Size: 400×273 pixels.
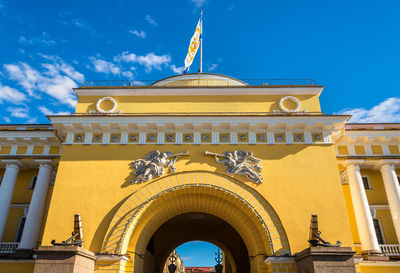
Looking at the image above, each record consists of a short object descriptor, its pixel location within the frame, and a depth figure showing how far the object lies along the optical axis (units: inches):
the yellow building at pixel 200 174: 481.4
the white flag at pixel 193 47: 698.2
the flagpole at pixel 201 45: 703.1
